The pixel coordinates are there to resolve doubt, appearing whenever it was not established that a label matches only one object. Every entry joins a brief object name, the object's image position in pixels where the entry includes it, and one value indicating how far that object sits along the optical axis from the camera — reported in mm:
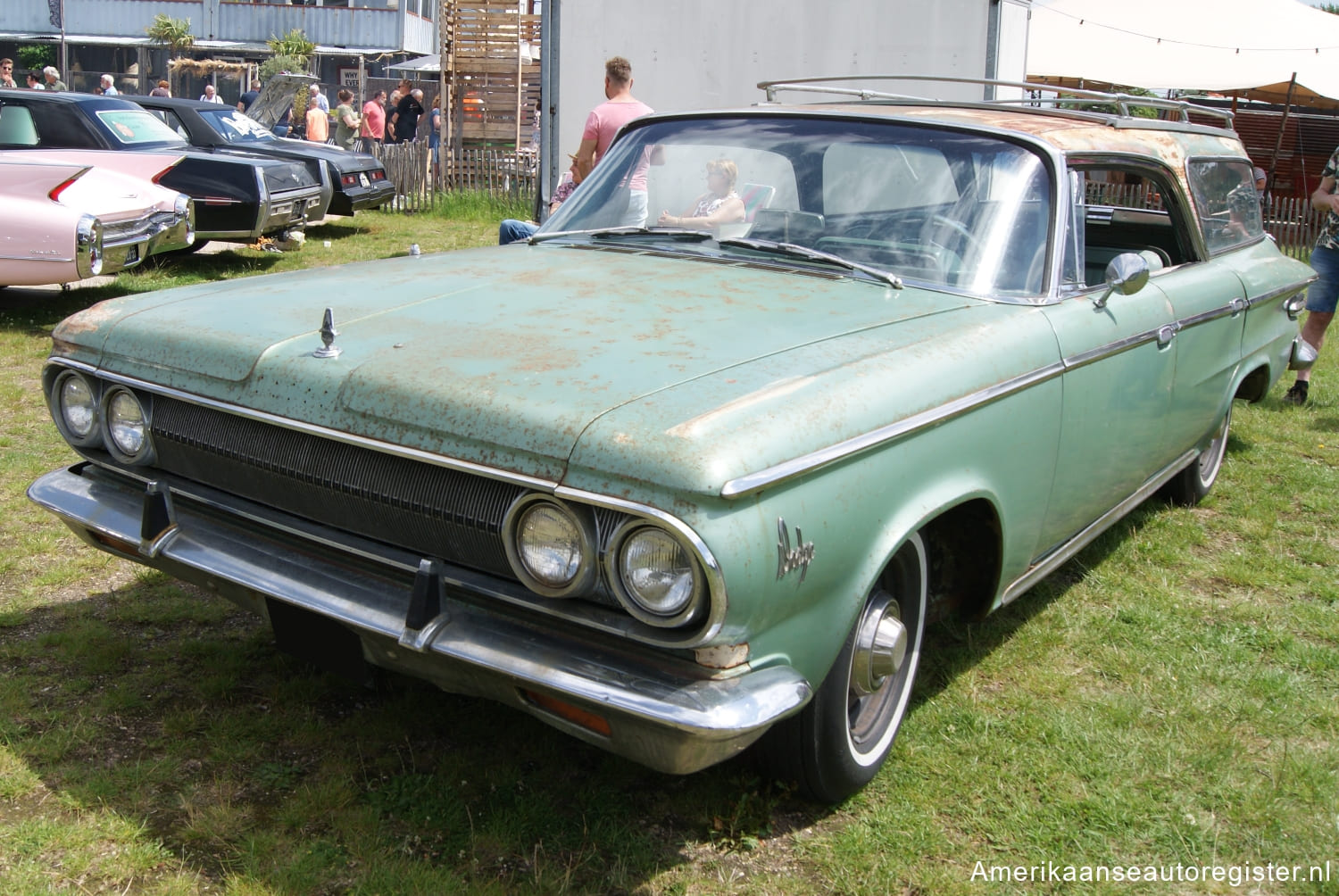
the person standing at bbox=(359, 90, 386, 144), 18922
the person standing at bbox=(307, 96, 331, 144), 17203
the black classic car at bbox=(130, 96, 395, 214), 11367
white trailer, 9609
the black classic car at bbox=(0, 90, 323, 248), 9156
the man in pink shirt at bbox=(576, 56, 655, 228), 7336
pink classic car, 7469
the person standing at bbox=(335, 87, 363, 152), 17797
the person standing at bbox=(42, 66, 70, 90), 19939
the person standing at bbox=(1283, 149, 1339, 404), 6973
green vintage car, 2229
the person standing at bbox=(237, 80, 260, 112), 22412
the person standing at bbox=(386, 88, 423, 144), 19672
